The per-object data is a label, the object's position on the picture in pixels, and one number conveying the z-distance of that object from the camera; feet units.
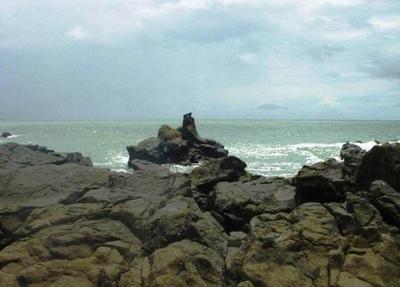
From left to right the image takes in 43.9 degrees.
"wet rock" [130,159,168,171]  100.02
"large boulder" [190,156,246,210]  59.62
